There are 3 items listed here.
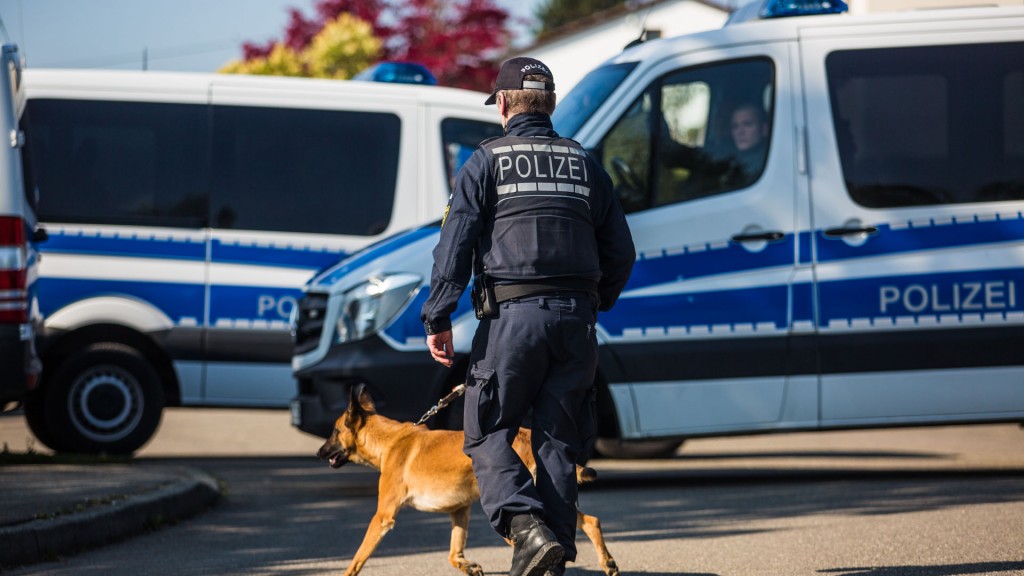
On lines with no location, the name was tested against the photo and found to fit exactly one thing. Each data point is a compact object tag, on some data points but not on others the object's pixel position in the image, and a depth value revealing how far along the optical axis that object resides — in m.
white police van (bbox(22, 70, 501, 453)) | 18.62
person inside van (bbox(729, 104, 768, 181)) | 15.28
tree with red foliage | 54.72
